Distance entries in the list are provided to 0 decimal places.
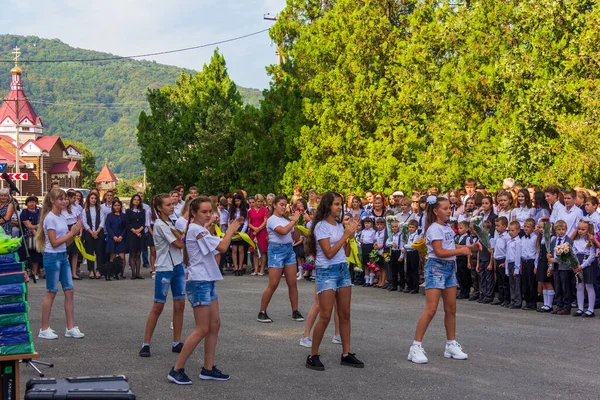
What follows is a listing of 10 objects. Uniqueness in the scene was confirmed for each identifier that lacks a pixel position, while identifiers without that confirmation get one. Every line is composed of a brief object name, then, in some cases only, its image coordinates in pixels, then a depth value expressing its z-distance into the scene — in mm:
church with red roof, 102062
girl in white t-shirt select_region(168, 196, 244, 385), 8062
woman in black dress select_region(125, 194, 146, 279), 19156
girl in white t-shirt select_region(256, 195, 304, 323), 11805
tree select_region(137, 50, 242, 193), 30577
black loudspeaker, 4895
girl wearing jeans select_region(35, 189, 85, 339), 10281
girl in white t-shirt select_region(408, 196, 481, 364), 9109
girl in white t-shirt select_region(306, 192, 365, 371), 8688
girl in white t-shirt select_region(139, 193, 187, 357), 9383
